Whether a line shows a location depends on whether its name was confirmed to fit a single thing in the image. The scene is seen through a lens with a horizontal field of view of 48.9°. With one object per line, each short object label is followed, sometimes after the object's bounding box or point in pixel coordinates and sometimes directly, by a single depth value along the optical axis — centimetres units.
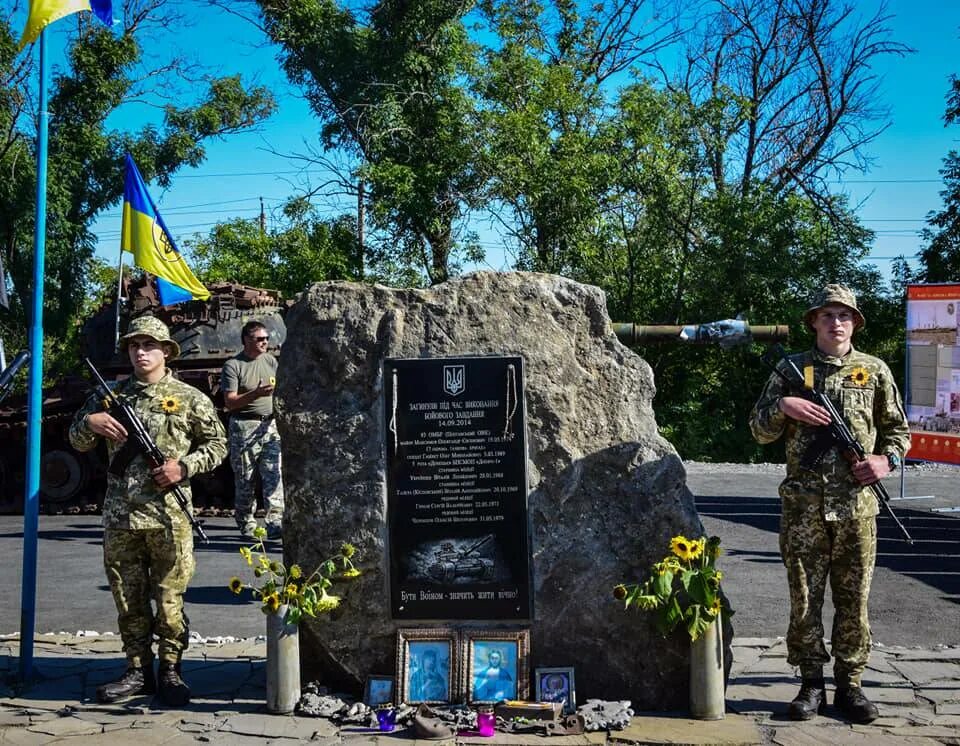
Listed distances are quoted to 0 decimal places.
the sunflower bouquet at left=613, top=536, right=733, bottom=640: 484
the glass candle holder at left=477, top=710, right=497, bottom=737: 470
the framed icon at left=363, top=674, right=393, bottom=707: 502
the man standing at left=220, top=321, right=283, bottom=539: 906
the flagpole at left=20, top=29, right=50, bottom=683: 561
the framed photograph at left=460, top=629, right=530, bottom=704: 499
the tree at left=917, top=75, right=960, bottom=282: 1977
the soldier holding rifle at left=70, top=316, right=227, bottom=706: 520
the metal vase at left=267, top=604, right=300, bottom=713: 498
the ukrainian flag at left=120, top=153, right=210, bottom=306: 1054
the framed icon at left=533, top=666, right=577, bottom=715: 494
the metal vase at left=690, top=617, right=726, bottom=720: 482
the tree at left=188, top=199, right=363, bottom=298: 2117
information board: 1148
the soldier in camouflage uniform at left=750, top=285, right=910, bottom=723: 497
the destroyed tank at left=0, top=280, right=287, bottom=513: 1290
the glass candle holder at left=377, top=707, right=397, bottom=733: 480
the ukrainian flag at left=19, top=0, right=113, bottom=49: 591
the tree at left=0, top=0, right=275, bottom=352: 2321
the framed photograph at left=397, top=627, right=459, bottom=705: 504
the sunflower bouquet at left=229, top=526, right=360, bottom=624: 502
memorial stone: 510
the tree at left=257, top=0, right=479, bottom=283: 2030
